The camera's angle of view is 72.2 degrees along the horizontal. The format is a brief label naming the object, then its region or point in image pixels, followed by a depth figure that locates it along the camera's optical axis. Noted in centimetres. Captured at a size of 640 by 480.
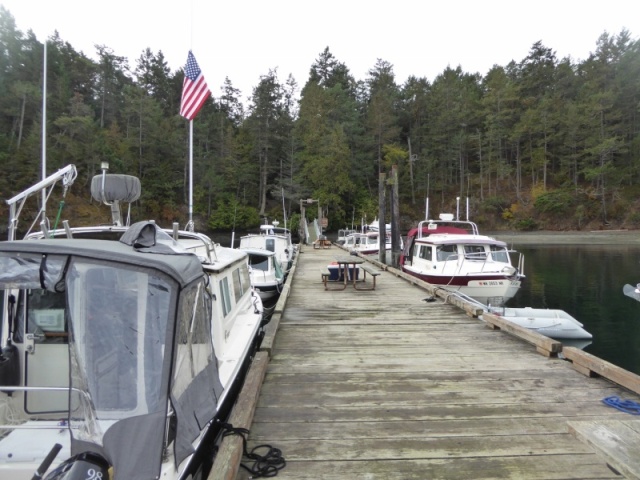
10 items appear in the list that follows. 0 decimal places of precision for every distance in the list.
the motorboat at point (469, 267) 1325
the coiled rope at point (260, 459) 316
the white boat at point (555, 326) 1045
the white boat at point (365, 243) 2947
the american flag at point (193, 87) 1064
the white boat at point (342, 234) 4038
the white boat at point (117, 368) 224
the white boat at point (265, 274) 1354
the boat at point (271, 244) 1928
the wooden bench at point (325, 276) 1193
